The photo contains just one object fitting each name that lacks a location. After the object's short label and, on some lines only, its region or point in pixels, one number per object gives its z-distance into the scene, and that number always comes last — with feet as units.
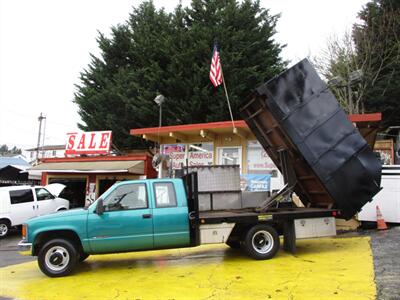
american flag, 51.06
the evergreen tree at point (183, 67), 75.82
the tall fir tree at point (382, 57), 79.77
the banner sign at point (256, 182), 49.52
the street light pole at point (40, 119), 208.25
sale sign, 67.46
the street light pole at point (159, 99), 64.34
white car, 54.08
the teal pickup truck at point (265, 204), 27.27
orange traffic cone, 40.24
